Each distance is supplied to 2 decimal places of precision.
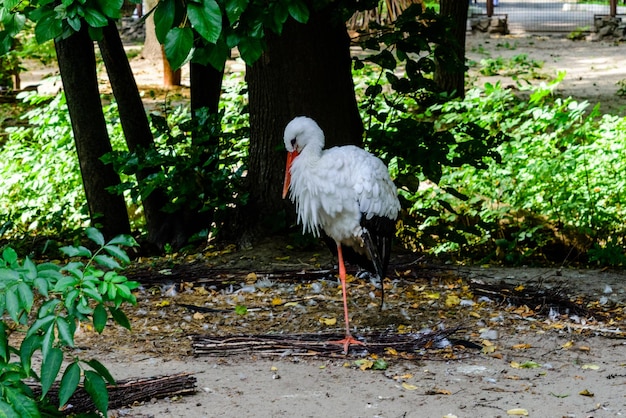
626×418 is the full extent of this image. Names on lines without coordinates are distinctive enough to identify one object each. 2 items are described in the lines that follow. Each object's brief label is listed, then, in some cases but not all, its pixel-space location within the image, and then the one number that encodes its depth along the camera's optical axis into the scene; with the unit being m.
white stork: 9.98
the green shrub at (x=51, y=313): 4.86
